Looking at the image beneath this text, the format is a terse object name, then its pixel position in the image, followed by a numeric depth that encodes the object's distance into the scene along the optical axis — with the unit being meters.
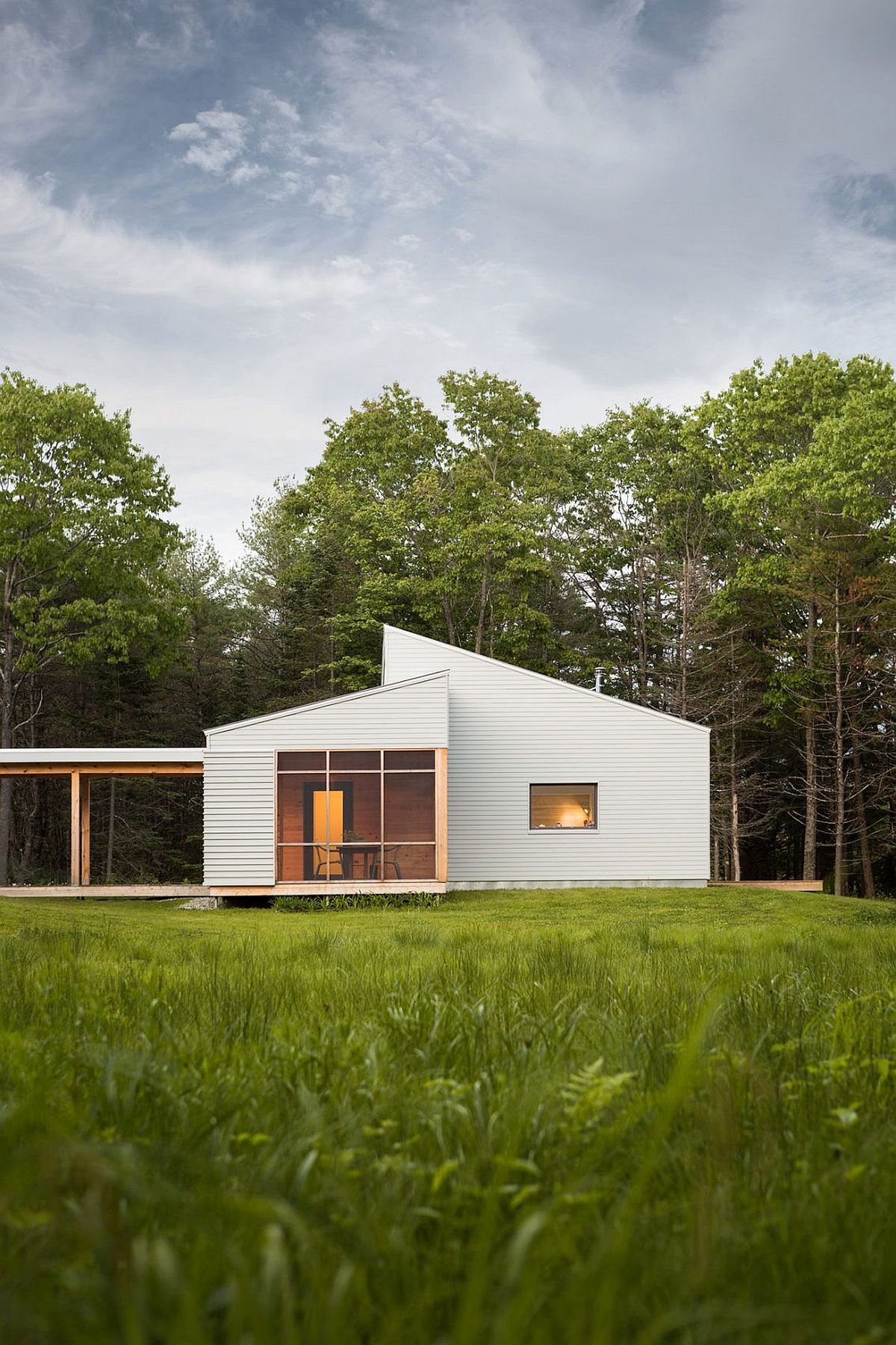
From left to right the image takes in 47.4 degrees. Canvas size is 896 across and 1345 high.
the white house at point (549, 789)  20.56
